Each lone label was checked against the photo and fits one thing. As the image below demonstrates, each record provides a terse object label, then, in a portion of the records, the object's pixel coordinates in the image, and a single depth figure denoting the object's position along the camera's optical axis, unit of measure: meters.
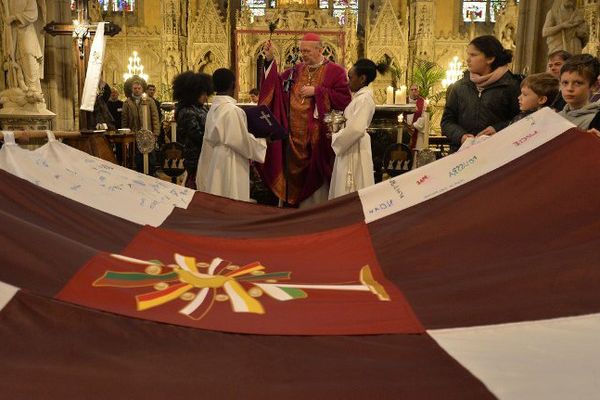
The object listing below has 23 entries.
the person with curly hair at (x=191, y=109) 4.95
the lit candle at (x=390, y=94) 9.74
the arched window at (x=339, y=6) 16.34
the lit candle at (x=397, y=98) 8.95
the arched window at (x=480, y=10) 16.47
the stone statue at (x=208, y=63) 15.45
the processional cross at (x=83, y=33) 6.72
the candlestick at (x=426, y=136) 6.44
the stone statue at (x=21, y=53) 8.16
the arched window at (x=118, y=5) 16.55
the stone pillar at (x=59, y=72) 9.48
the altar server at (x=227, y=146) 4.64
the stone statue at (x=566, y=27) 7.14
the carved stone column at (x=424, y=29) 15.26
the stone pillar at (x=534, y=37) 8.33
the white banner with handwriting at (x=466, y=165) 2.60
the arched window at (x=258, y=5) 16.68
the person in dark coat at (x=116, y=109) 9.52
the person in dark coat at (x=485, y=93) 3.56
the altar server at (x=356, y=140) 4.81
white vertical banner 6.25
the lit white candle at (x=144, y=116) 5.46
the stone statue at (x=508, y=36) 13.61
